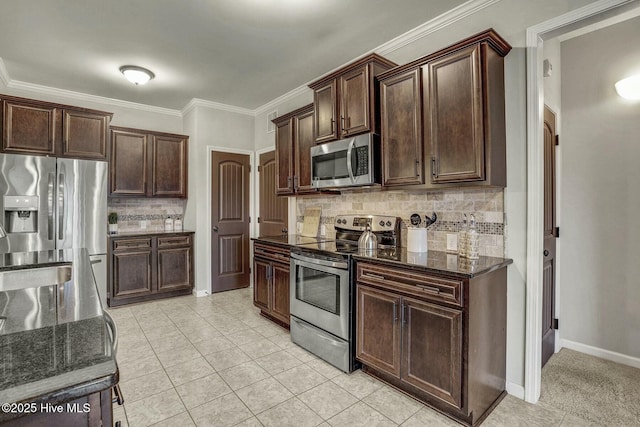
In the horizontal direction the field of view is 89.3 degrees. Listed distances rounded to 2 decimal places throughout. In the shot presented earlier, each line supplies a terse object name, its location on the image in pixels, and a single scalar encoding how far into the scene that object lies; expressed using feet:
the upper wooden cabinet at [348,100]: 8.84
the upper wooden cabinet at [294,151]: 11.39
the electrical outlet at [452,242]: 8.19
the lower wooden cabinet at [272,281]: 10.69
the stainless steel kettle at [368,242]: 8.78
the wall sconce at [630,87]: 7.98
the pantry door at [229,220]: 15.83
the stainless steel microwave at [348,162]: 8.75
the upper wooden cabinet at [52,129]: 11.42
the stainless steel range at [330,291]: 8.12
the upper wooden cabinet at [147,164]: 14.39
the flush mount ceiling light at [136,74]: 11.66
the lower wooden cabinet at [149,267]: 13.60
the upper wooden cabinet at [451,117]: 6.79
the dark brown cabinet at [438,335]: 6.06
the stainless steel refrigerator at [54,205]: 10.65
